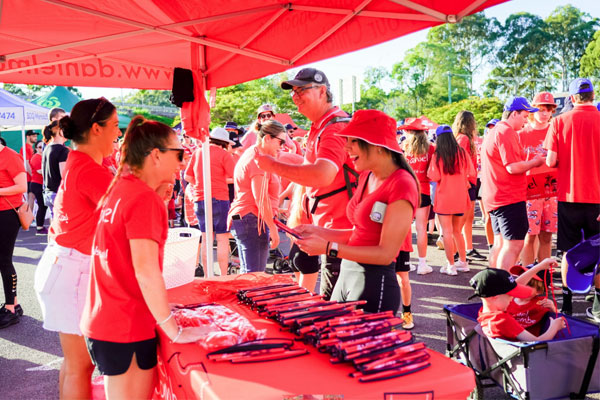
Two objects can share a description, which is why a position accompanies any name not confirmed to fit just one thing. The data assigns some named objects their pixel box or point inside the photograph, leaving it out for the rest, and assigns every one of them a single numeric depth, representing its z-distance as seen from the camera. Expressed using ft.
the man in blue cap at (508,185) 16.66
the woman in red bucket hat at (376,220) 7.11
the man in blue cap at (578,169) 15.21
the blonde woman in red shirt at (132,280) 6.03
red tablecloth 4.86
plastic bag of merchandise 6.01
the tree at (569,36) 198.70
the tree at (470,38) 213.87
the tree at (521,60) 188.03
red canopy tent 9.99
